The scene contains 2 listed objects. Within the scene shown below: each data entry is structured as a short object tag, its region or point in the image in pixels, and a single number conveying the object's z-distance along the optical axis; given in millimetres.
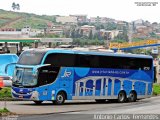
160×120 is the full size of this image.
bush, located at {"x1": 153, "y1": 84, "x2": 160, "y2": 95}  45800
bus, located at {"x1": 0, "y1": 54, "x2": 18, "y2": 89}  44288
